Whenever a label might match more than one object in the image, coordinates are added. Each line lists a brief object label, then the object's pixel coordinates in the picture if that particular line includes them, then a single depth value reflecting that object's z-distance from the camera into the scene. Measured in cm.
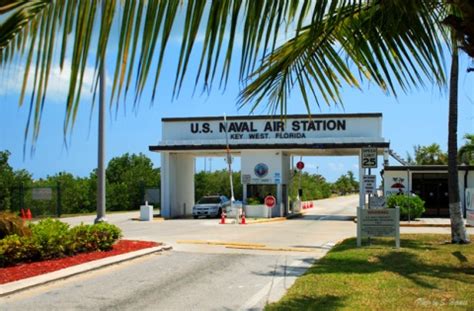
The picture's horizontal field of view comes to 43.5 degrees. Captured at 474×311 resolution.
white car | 3531
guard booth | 3500
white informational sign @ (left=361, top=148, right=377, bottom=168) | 1700
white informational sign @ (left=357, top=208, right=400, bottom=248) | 1514
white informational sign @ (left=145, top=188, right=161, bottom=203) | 4702
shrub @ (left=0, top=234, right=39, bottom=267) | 1166
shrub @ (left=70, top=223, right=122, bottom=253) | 1388
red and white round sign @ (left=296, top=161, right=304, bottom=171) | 3881
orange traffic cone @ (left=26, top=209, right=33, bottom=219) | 3142
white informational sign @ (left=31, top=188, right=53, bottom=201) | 3588
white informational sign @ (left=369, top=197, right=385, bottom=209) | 1820
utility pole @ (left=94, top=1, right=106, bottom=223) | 1647
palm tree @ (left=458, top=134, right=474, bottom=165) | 3931
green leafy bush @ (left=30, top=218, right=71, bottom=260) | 1259
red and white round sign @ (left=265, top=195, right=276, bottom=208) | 3453
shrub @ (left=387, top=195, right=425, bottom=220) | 3017
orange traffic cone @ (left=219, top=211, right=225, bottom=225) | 3006
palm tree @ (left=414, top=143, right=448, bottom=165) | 6794
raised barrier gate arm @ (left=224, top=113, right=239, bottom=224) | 3384
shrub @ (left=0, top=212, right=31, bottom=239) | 1285
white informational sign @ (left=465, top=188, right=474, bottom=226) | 1806
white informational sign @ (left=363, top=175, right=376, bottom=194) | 1806
